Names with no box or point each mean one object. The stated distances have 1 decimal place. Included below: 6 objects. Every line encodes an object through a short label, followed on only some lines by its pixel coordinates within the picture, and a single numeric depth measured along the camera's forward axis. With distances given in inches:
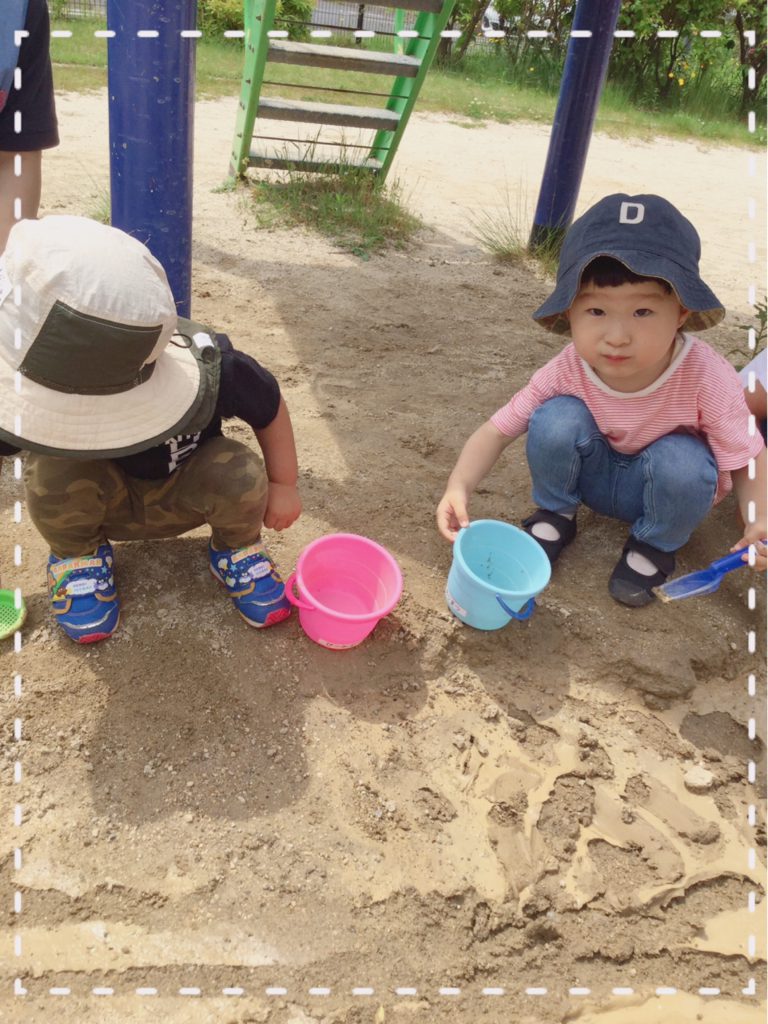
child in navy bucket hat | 66.7
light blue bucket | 68.1
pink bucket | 65.8
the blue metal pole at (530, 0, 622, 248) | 142.2
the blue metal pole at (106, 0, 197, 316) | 71.7
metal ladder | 168.1
